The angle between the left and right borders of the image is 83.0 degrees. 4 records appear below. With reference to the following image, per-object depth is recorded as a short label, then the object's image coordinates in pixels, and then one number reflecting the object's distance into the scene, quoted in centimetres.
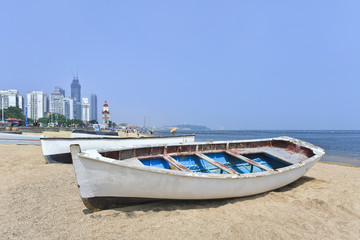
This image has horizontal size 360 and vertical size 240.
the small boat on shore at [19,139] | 1500
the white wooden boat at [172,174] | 370
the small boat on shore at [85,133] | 1246
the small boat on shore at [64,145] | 869
